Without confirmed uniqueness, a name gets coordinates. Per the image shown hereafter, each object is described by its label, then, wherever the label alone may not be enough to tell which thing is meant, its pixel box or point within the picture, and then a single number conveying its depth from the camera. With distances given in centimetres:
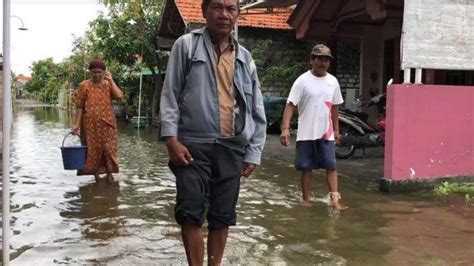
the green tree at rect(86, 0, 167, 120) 1894
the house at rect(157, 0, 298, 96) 1653
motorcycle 978
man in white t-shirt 571
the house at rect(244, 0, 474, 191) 648
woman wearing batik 693
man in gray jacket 317
